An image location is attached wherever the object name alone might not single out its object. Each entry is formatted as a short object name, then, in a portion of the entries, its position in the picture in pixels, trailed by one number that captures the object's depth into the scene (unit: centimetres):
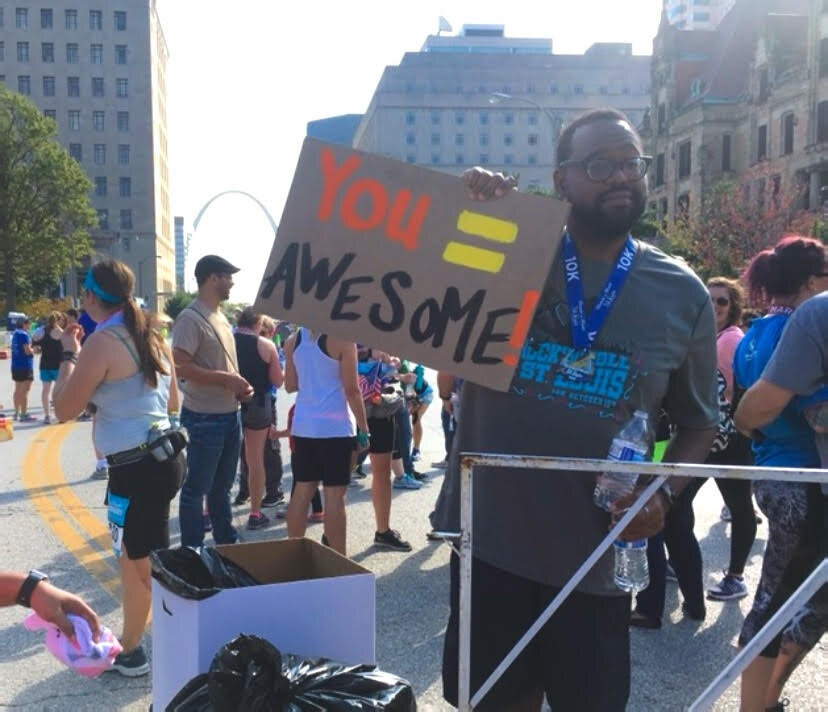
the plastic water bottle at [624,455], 214
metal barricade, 181
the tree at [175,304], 6241
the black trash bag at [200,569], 256
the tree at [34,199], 5888
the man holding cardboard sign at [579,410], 222
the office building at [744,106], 4347
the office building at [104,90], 8962
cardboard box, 229
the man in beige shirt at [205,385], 520
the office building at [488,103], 11194
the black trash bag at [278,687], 206
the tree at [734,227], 3512
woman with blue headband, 383
